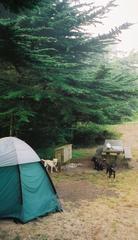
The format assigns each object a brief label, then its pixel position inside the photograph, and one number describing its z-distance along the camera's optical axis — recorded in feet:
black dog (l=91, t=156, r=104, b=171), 53.06
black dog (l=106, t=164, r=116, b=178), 48.02
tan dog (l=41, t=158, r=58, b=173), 50.90
